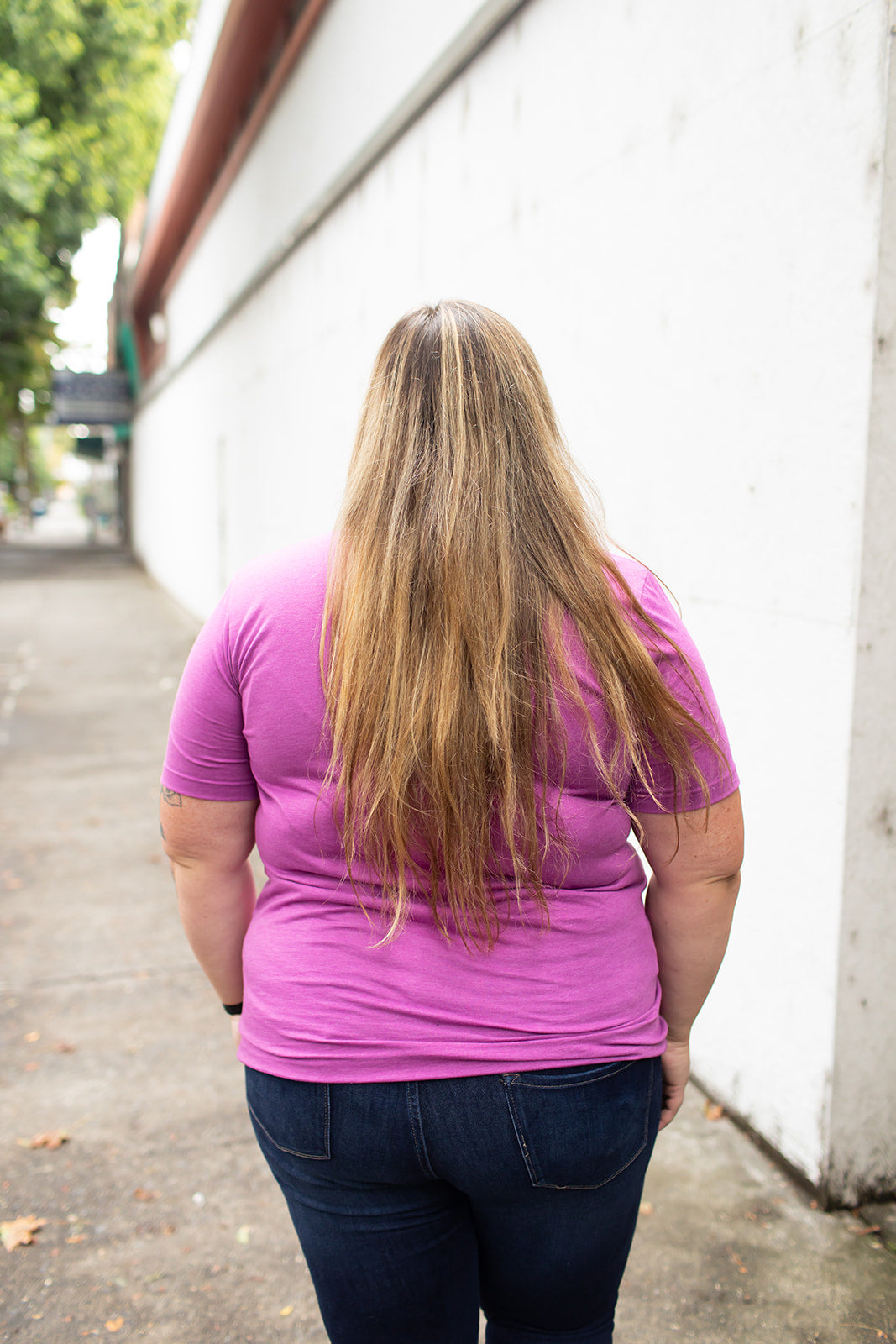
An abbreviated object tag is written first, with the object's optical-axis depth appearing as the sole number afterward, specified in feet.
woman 3.91
